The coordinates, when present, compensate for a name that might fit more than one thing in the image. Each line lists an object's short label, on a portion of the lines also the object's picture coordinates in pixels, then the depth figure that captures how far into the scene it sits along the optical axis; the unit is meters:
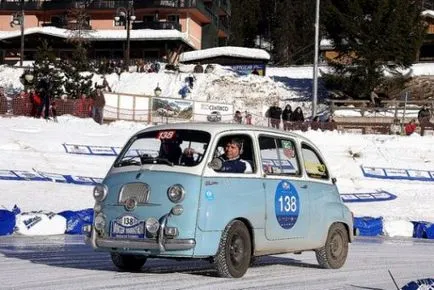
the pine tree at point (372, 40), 56.75
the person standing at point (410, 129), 38.66
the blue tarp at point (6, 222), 15.95
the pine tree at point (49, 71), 41.78
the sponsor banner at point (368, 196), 25.31
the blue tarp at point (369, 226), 19.89
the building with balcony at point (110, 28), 76.56
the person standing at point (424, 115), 39.17
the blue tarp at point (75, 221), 17.00
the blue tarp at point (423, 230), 20.00
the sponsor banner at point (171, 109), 38.81
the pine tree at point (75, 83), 43.25
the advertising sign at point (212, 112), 39.84
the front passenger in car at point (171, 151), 10.50
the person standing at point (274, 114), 38.49
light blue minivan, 9.94
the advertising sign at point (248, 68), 60.59
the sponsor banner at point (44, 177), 23.42
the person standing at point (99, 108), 35.66
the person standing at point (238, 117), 38.21
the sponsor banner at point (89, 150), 29.41
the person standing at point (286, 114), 40.06
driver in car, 10.57
